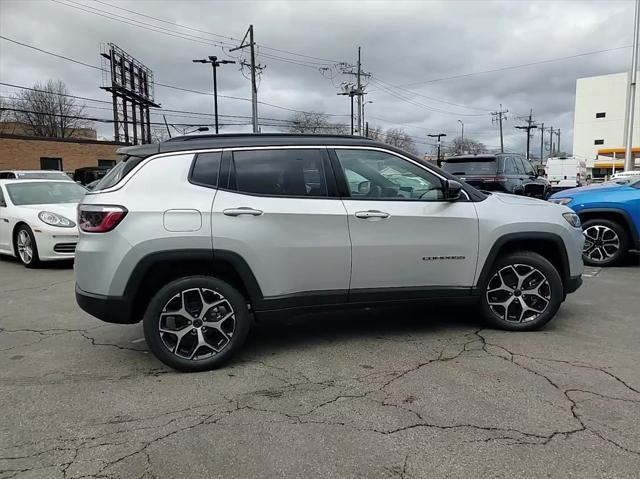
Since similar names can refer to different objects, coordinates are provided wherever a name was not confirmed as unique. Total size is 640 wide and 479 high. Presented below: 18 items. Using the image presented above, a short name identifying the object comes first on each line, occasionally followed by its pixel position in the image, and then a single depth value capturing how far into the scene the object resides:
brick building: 33.59
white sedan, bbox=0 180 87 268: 8.47
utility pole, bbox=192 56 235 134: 29.75
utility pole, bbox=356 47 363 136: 38.25
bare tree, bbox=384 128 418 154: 71.12
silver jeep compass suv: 3.84
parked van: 27.00
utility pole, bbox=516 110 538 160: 78.48
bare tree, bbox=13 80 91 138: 54.09
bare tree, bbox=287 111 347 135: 52.47
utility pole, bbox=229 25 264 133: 26.14
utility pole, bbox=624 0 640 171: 21.08
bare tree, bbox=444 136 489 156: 82.56
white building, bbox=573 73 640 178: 66.38
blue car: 7.73
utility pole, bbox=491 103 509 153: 74.19
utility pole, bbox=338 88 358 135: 40.37
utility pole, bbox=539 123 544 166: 85.01
